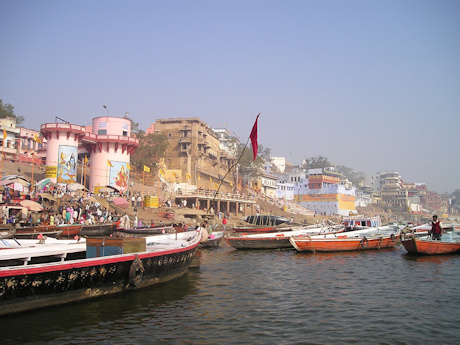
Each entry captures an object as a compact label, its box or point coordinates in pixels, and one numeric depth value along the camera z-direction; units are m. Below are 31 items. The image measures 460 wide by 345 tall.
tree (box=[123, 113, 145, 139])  56.92
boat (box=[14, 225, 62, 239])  19.27
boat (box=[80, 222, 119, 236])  22.86
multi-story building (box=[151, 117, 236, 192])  58.94
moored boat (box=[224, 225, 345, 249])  23.66
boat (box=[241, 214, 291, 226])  42.44
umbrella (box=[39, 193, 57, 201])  28.51
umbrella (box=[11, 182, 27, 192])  25.50
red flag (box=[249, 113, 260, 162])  18.31
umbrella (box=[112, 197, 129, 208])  31.94
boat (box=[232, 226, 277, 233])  29.68
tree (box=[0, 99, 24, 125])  55.77
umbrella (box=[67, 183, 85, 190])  32.31
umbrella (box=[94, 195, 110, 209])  32.82
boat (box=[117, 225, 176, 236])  21.28
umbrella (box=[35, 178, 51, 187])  31.27
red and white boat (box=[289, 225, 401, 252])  21.62
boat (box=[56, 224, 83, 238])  21.83
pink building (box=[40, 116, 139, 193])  36.31
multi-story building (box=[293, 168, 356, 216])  78.66
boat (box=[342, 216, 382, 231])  32.81
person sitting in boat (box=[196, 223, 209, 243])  16.80
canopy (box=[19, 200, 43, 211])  23.70
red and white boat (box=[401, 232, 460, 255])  20.50
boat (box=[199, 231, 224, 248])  24.24
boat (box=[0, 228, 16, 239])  16.97
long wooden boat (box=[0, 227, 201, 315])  8.33
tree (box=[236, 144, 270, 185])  72.69
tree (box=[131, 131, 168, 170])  53.41
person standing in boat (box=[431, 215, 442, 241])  21.03
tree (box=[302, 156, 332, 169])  120.65
